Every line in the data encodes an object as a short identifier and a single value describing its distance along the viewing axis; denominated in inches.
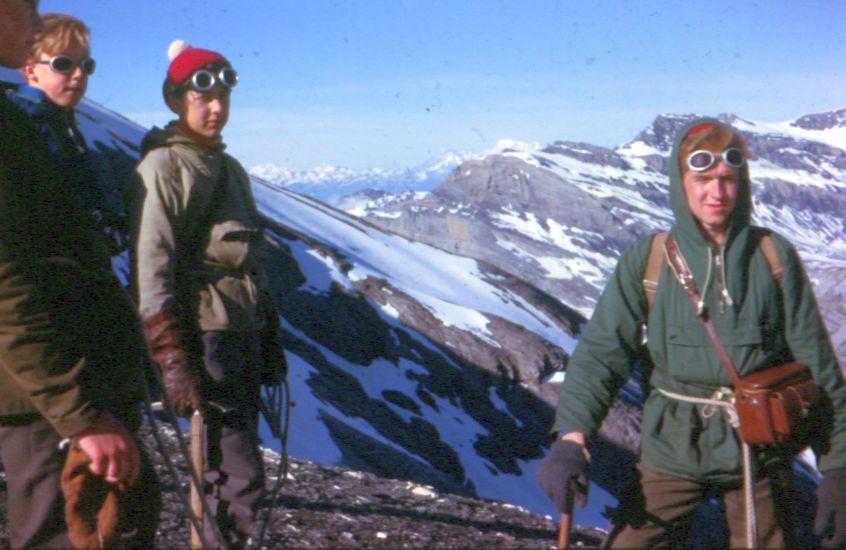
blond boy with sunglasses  172.9
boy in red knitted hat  171.6
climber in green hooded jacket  148.8
